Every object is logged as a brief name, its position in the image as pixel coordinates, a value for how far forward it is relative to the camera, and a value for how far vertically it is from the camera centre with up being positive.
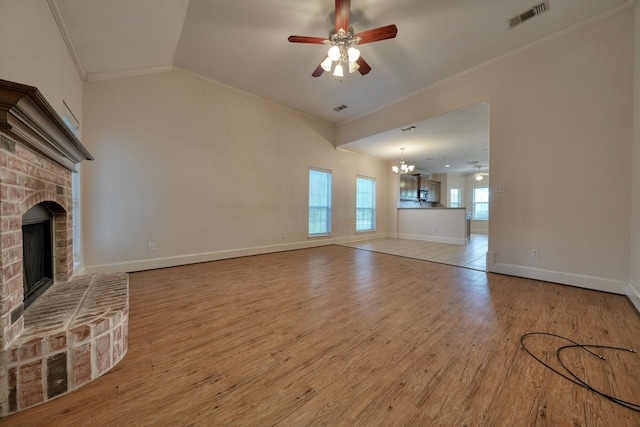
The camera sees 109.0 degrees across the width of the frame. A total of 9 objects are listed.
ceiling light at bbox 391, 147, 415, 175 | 6.72 +1.19
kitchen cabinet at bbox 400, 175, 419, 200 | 8.68 +0.82
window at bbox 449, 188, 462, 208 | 10.88 +0.51
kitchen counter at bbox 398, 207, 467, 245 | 6.46 -0.51
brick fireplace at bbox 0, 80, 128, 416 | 1.10 -0.65
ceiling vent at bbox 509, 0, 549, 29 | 2.59 +2.28
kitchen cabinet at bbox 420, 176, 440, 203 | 9.87 +0.88
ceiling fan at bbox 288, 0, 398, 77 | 2.35 +1.84
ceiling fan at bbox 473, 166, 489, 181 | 9.08 +1.30
